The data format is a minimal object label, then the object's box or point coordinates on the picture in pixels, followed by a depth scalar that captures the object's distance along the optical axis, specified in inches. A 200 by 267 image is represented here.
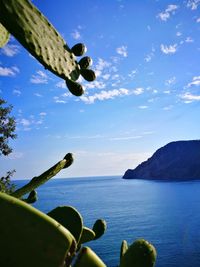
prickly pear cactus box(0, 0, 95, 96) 30.4
